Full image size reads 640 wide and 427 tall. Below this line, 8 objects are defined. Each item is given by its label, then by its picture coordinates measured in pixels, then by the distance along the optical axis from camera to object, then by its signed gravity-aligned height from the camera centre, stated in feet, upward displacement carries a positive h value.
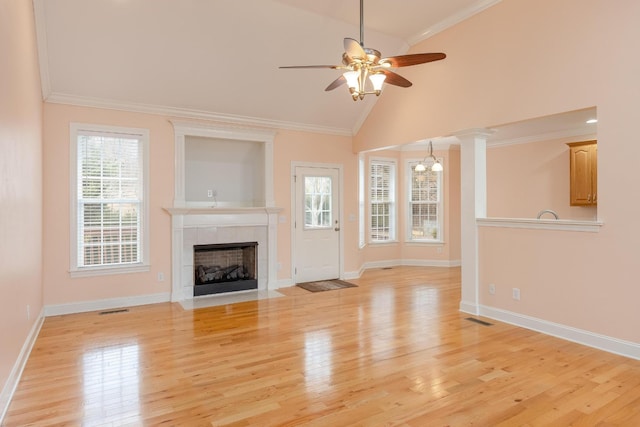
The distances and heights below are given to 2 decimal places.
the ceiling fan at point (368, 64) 9.62 +4.11
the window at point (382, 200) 27.91 +1.15
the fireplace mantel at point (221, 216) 18.39 +0.00
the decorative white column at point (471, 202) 15.55 +0.57
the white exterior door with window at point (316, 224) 21.95 -0.51
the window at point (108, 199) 16.31 +0.76
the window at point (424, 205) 28.25 +0.79
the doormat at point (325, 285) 20.79 -3.99
